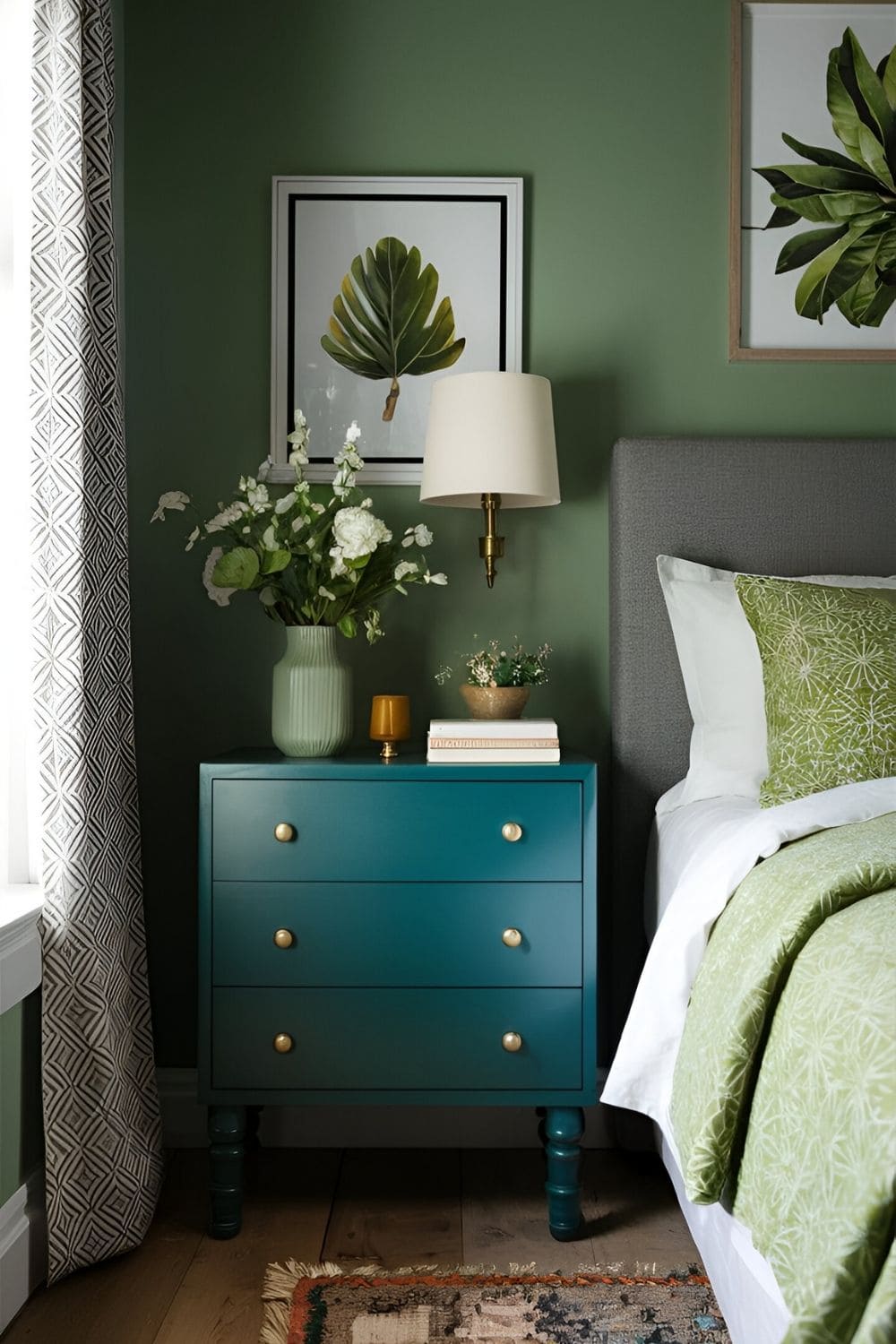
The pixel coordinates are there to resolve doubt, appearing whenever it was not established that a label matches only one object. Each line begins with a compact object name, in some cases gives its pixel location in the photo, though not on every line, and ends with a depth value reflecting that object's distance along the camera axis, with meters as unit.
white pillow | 1.99
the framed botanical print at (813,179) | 2.36
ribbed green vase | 2.03
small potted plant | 2.09
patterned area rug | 1.58
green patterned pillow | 1.71
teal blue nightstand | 1.88
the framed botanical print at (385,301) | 2.33
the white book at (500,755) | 1.93
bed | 2.20
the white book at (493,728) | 1.94
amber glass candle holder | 2.05
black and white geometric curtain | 1.72
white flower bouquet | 1.98
